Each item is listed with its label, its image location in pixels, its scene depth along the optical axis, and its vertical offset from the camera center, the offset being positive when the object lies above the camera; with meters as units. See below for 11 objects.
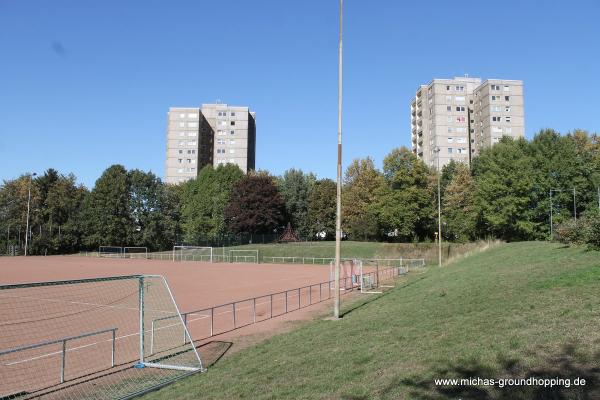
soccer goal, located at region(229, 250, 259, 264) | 67.03 -3.00
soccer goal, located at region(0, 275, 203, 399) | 11.44 -3.78
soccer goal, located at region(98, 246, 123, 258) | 77.09 -2.78
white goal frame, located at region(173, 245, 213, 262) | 68.94 -2.27
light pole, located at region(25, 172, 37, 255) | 77.06 +1.65
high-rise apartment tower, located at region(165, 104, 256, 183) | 114.94 +23.81
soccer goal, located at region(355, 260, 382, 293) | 28.83 -3.15
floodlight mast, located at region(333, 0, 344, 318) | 19.44 +4.36
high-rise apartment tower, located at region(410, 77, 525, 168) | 93.50 +24.11
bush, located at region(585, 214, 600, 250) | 18.17 +0.10
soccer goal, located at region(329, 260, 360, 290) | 32.16 -3.13
